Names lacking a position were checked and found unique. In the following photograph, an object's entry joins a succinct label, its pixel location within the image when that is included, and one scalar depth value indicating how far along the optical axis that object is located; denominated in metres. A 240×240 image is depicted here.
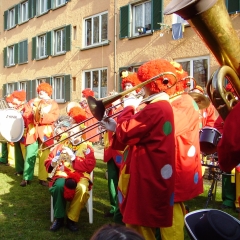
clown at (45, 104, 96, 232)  4.11
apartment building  10.74
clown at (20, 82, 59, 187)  6.43
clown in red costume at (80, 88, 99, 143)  5.81
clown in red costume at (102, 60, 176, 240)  2.59
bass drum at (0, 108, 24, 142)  6.85
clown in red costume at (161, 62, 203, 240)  2.80
